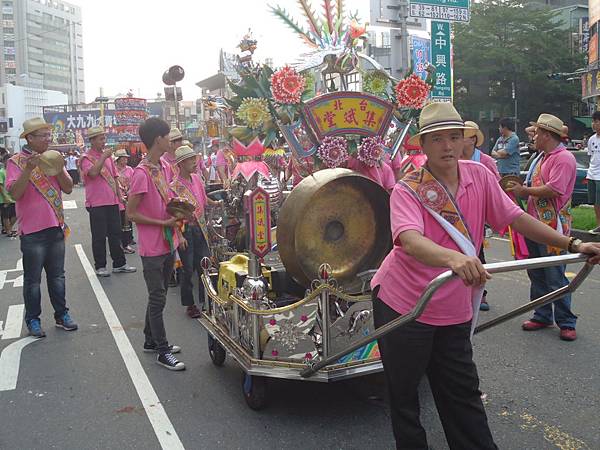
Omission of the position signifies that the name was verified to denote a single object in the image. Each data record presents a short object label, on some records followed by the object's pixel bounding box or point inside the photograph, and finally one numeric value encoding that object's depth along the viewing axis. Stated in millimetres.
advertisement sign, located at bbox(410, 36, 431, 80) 13812
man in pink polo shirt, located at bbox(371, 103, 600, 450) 2637
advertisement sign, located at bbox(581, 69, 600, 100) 21703
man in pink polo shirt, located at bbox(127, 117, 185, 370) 4754
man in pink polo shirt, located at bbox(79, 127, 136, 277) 8414
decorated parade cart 3770
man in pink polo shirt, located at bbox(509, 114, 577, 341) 5066
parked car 12789
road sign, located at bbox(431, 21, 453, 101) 11320
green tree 29234
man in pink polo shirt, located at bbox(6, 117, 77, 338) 5492
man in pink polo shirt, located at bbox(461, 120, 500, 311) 5645
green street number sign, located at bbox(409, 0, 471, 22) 11109
